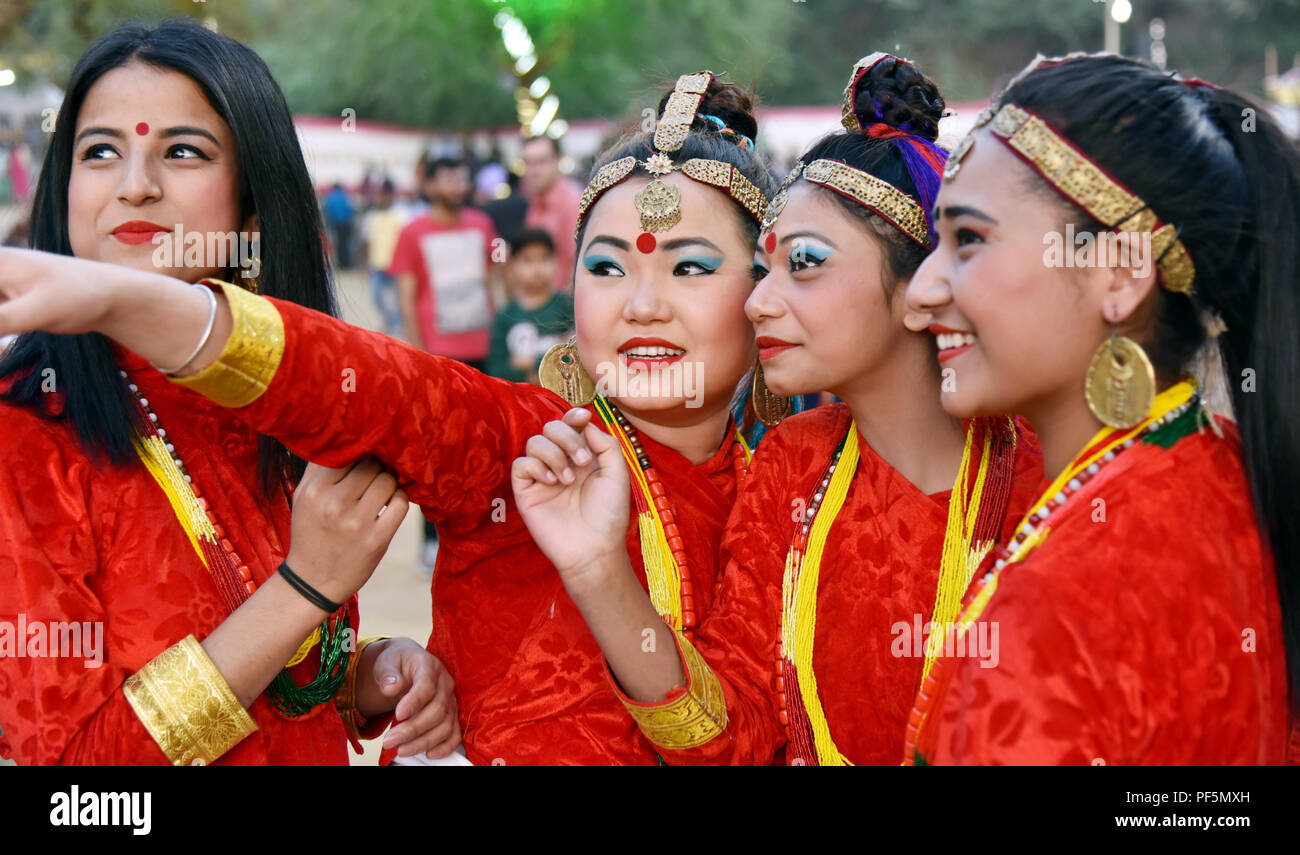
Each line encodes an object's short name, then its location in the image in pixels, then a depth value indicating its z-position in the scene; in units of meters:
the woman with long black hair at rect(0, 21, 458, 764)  2.00
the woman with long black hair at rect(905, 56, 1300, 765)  1.69
